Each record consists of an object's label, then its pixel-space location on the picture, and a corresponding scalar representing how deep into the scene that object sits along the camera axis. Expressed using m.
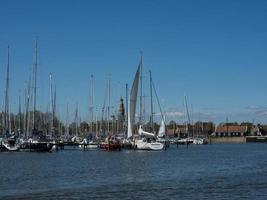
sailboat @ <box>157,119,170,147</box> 162.73
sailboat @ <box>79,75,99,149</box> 138.02
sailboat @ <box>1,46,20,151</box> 114.44
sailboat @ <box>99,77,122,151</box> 120.62
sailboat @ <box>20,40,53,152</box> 112.75
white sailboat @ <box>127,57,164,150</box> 122.44
